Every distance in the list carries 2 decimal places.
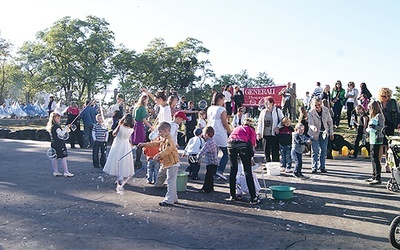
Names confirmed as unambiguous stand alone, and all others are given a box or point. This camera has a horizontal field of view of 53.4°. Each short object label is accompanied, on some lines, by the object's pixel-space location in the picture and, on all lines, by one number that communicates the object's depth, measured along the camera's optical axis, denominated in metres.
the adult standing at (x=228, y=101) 19.21
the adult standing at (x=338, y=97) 17.45
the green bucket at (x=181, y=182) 8.38
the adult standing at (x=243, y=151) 7.36
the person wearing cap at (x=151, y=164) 8.85
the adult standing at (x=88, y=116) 15.77
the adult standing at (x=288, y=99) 19.44
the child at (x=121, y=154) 9.09
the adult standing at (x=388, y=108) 9.48
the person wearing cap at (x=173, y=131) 8.72
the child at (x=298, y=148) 10.12
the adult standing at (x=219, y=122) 9.05
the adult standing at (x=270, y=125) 10.84
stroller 6.44
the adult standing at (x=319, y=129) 10.77
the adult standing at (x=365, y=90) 16.23
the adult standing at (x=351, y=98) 17.27
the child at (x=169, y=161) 7.30
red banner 20.70
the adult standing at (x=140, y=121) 10.31
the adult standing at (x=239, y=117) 13.74
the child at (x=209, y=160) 8.30
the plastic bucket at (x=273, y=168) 10.20
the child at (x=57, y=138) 10.16
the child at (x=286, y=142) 10.66
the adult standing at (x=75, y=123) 16.20
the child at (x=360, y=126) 13.27
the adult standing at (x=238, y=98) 19.06
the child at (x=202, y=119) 13.61
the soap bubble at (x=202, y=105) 20.00
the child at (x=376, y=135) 9.02
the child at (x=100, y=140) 11.03
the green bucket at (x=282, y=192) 7.59
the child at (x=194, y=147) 9.29
